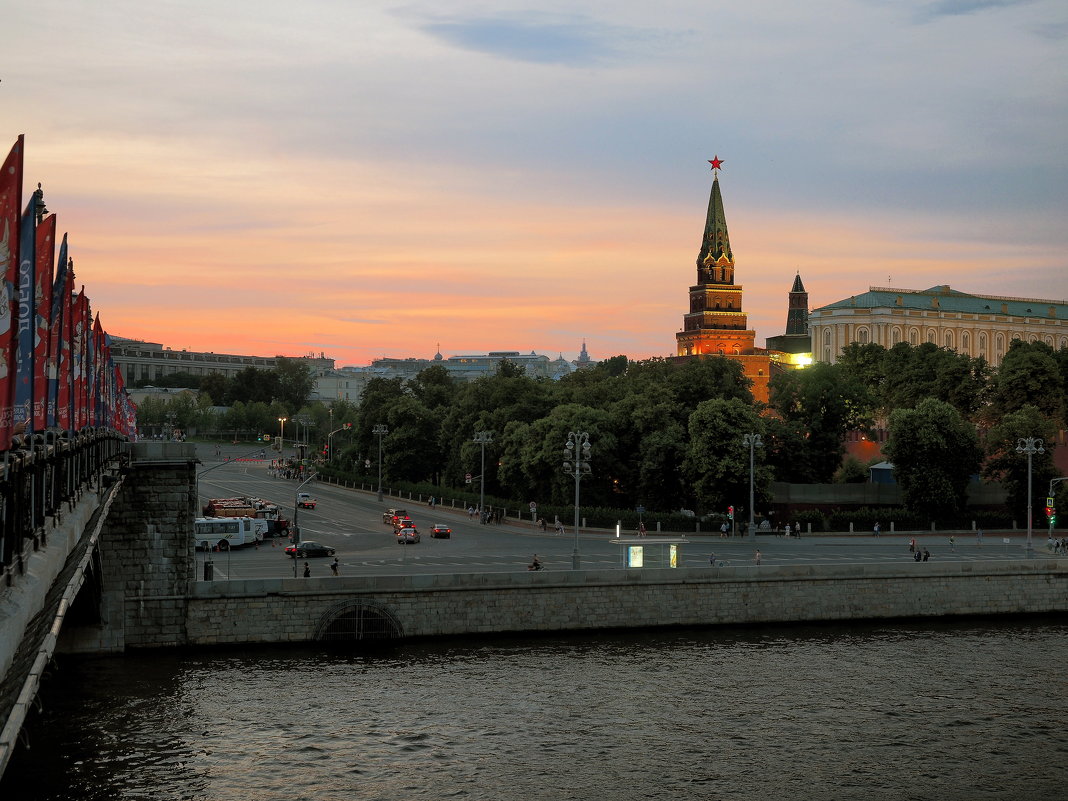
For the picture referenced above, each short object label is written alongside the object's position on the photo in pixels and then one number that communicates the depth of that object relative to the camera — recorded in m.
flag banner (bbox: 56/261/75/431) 30.94
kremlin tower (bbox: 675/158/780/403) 196.62
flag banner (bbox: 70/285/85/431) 36.66
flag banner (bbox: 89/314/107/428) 46.34
